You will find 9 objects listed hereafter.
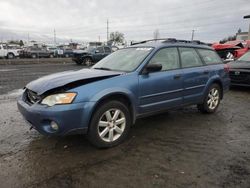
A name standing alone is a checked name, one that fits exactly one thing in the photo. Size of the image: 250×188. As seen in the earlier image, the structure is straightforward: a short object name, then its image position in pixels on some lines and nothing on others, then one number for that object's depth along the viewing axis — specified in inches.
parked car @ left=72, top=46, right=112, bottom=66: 622.4
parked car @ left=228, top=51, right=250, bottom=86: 246.0
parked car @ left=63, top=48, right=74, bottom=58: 1076.3
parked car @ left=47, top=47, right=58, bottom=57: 1032.7
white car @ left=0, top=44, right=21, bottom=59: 818.8
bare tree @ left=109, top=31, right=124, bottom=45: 2269.9
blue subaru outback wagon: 101.5
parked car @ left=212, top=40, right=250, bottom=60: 495.6
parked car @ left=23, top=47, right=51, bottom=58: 933.2
